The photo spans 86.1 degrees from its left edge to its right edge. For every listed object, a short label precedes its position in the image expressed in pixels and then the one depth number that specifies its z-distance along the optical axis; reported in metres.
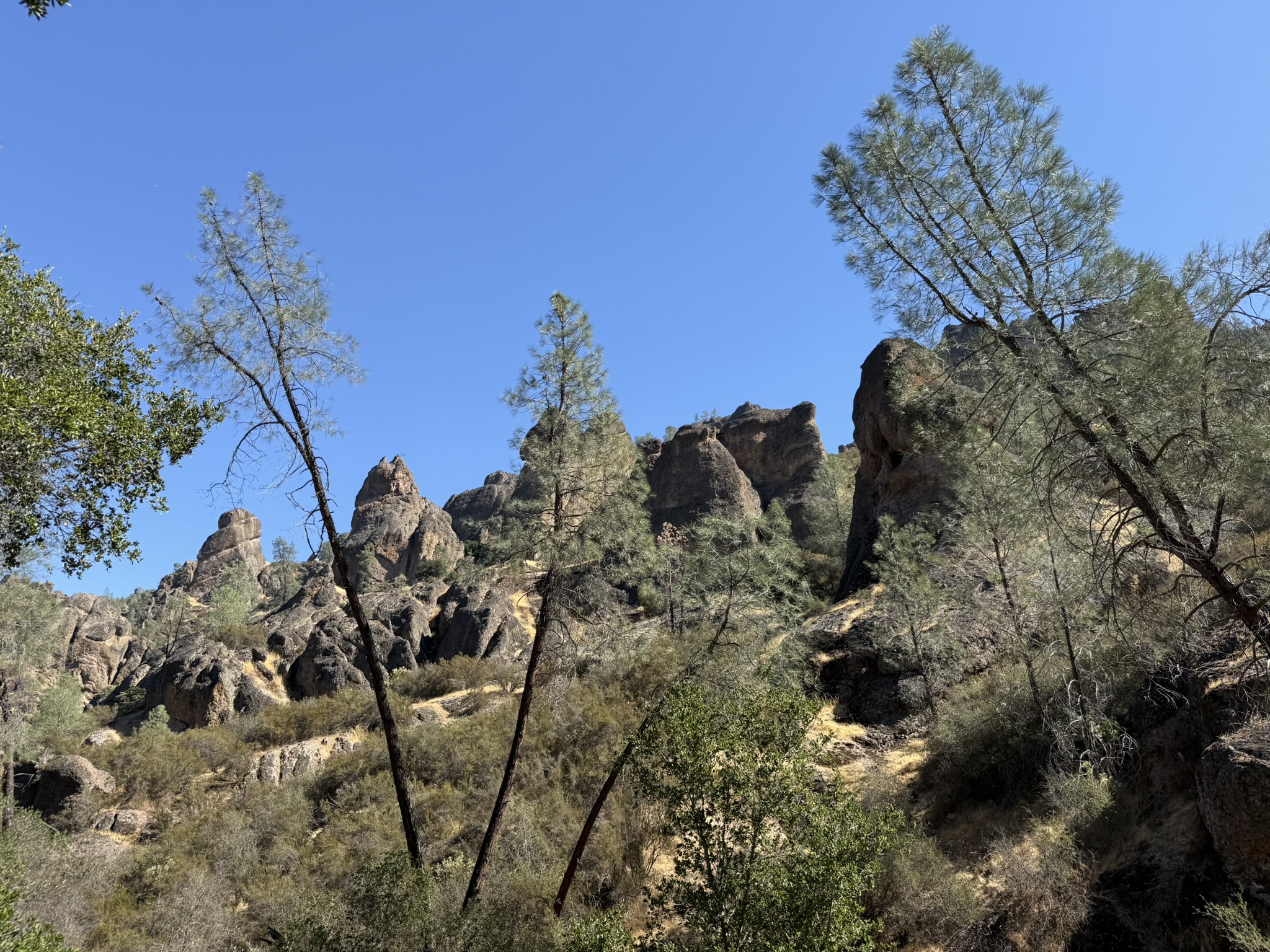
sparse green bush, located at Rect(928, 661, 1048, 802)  13.06
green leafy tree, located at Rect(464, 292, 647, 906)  9.84
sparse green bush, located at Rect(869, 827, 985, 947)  9.51
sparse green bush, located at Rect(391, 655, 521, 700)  25.61
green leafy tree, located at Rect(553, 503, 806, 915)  11.26
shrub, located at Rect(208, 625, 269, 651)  34.31
